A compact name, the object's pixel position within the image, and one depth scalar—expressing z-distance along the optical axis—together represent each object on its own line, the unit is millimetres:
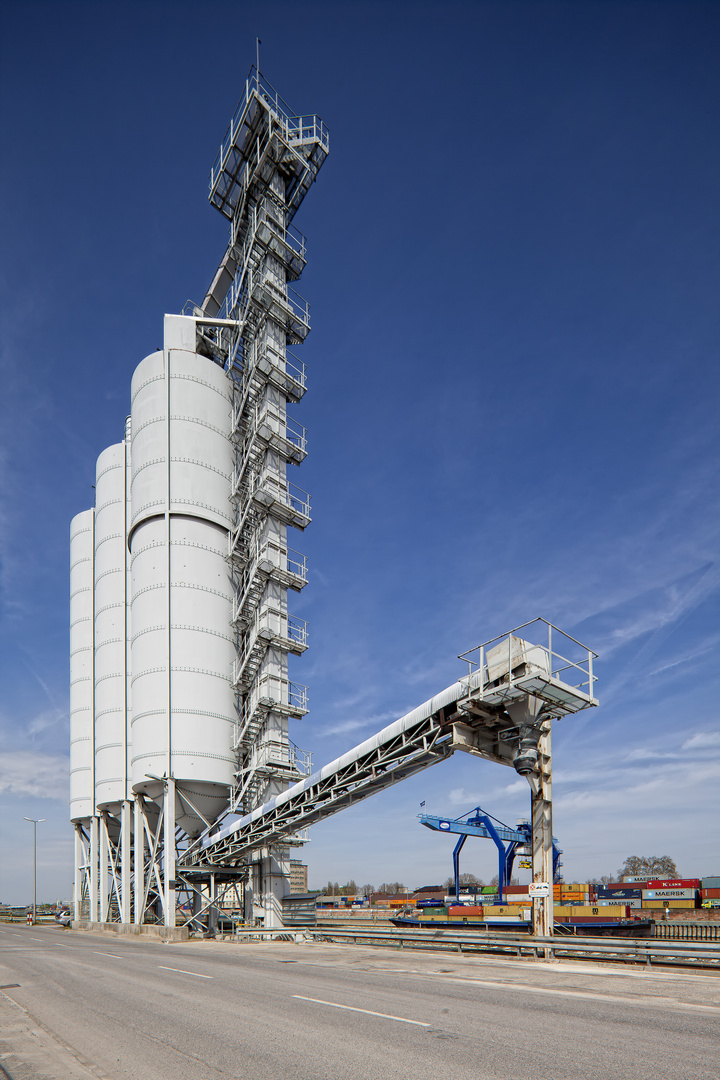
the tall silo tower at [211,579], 39938
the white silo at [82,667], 51719
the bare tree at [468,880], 155625
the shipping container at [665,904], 49694
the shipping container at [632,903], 55859
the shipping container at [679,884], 54844
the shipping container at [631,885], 61878
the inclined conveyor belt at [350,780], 25125
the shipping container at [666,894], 50188
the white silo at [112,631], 47000
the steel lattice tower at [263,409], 40188
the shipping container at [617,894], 57156
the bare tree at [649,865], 122119
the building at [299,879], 71719
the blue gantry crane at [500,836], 55062
